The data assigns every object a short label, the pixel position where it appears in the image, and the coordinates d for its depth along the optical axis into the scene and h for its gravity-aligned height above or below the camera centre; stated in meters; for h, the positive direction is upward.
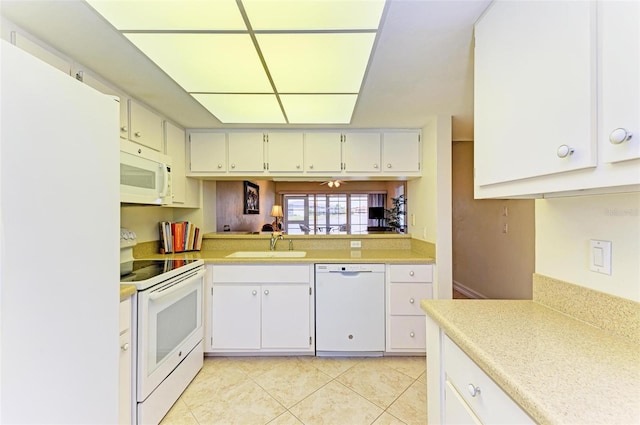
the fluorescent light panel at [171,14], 1.10 +0.84
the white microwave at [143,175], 1.56 +0.23
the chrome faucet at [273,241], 2.83 -0.30
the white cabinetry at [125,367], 1.37 -0.80
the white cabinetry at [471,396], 0.68 -0.53
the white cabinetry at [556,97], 0.59 +0.32
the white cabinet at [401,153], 2.60 +0.57
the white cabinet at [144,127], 1.92 +0.64
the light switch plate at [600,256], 0.89 -0.15
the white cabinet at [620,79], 0.57 +0.29
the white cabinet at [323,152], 2.61 +0.58
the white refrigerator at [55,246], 0.70 -0.10
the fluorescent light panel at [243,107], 1.95 +0.82
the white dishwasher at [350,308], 2.31 -0.81
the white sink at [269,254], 2.64 -0.41
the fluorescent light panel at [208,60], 1.32 +0.83
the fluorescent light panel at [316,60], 1.31 +0.83
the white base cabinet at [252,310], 2.31 -0.83
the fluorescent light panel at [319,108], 1.95 +0.82
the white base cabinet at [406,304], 2.32 -0.78
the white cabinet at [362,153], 2.60 +0.57
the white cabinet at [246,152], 2.60 +0.57
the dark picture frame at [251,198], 4.72 +0.27
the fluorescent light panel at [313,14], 1.09 +0.83
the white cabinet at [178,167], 2.35 +0.41
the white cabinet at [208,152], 2.60 +0.57
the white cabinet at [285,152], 2.60 +0.58
